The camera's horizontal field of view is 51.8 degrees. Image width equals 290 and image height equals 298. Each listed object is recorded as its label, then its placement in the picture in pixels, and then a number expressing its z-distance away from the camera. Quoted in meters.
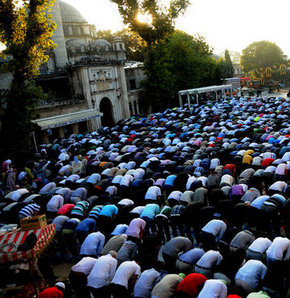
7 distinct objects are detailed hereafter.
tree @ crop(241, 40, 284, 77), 56.16
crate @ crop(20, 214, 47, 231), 8.28
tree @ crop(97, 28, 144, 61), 46.91
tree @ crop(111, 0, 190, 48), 28.64
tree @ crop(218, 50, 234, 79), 53.16
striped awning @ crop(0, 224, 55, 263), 7.44
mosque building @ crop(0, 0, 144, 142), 24.97
